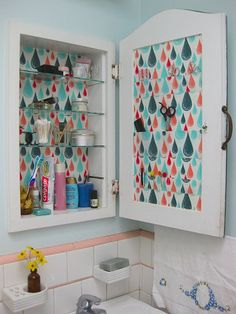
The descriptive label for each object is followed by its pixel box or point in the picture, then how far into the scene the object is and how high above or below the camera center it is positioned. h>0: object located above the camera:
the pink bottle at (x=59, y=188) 1.61 -0.21
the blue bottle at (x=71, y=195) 1.66 -0.25
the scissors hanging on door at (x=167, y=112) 1.45 +0.13
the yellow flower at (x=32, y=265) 1.38 -0.49
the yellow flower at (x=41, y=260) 1.40 -0.47
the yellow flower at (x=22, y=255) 1.39 -0.45
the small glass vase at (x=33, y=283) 1.38 -0.56
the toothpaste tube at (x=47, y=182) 1.55 -0.18
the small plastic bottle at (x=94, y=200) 1.68 -0.28
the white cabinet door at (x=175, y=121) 1.29 +0.09
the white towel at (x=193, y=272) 1.39 -0.57
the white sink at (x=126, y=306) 1.60 -0.78
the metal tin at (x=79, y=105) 1.68 +0.18
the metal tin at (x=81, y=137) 1.65 +0.03
